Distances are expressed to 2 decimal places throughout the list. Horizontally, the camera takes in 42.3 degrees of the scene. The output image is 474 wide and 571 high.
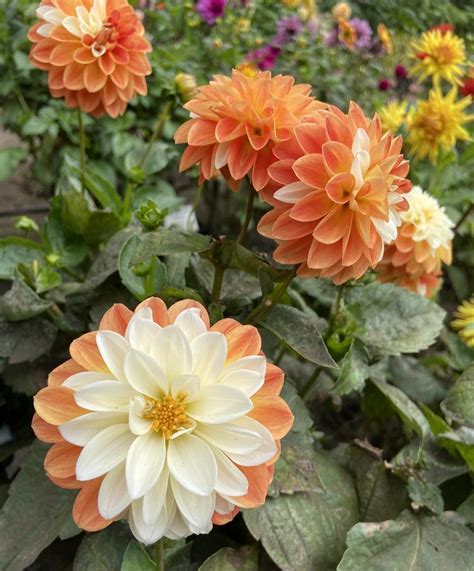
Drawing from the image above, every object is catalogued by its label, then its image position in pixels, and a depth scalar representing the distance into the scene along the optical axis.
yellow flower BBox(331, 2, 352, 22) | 1.96
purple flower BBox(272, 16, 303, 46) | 1.72
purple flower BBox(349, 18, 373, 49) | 1.79
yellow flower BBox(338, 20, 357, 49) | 1.72
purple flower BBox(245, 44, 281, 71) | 1.61
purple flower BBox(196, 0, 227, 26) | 1.65
